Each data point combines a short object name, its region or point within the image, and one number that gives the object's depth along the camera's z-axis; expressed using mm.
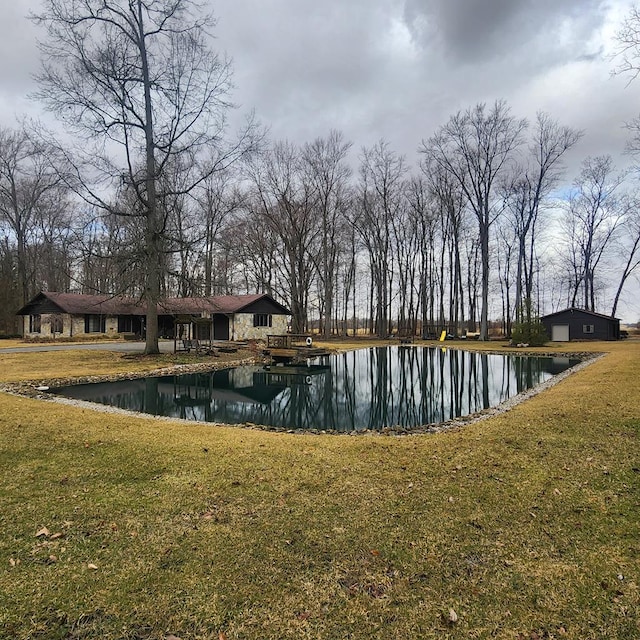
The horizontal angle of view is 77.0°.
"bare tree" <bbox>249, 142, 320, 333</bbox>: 32438
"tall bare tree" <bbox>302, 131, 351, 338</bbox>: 32344
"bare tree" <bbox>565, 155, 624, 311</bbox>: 34344
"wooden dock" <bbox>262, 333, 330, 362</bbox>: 19406
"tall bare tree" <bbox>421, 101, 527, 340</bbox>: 29828
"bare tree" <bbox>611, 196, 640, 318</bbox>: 32406
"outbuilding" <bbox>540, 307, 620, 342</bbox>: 30516
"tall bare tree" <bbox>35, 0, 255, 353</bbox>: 15062
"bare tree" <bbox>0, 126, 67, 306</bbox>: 28609
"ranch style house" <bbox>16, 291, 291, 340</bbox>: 28016
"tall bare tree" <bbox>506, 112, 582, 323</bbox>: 30562
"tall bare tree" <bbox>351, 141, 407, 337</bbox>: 34688
